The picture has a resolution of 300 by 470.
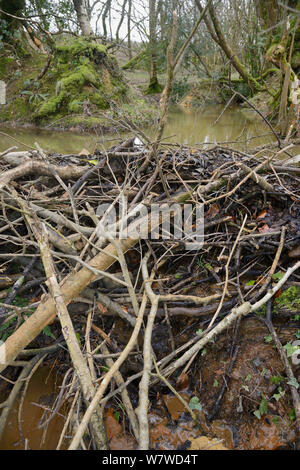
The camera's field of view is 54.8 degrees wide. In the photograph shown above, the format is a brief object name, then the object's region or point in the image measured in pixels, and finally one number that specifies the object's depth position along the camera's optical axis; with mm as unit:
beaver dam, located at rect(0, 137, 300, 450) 1473
